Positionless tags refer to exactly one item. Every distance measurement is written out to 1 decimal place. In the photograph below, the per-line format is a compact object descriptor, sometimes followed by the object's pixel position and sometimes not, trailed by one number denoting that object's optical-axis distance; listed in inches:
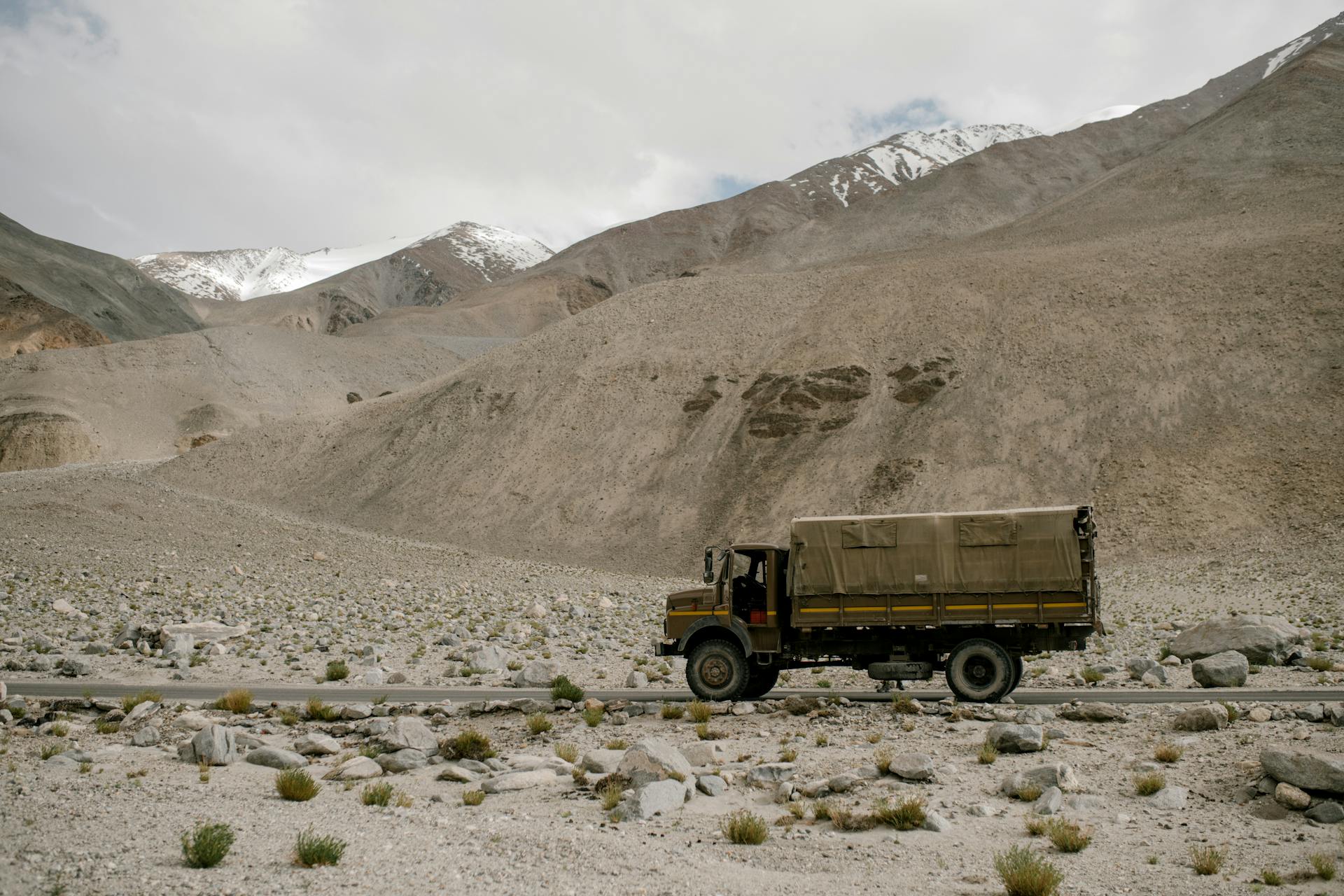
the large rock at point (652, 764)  414.3
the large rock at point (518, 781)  426.0
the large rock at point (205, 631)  979.3
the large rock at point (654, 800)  377.7
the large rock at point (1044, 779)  392.2
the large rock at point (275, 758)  466.0
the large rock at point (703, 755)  460.4
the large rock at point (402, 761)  465.7
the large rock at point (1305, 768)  346.9
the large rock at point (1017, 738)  457.4
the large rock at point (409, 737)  493.0
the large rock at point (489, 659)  882.1
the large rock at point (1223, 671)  648.4
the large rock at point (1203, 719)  478.6
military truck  594.2
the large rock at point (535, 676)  790.5
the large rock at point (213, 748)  470.0
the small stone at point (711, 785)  413.7
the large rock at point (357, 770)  442.6
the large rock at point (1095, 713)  523.2
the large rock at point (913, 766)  414.3
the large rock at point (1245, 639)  748.0
